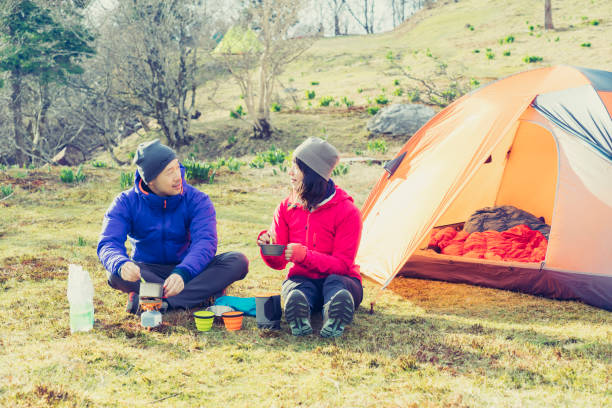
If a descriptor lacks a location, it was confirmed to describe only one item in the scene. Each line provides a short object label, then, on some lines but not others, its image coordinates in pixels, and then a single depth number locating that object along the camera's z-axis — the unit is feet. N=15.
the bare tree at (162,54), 41.50
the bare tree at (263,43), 40.11
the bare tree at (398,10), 149.38
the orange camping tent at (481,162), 12.41
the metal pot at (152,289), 9.61
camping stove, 9.63
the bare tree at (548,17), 71.41
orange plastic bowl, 10.43
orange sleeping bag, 14.35
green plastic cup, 10.26
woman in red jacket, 9.91
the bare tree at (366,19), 146.51
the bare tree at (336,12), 133.41
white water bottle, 10.09
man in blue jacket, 10.48
